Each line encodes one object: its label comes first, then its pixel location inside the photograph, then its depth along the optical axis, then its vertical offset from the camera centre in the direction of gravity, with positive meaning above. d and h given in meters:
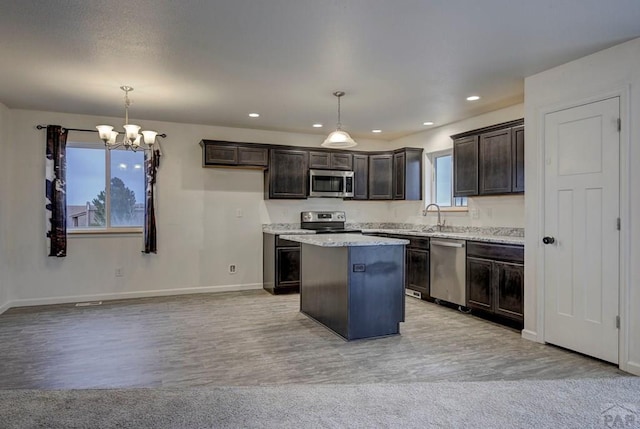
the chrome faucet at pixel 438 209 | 6.00 +0.04
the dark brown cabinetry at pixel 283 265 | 5.83 -0.71
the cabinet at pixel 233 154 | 5.81 +0.87
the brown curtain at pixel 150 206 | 5.59 +0.12
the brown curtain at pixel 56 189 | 5.15 +0.32
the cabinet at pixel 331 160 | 6.41 +0.87
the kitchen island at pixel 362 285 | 3.75 -0.65
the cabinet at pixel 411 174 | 6.45 +0.65
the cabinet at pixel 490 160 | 4.41 +0.64
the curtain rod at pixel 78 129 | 5.19 +1.10
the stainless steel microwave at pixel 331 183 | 6.36 +0.50
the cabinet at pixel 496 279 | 4.04 -0.66
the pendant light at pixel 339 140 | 4.22 +0.77
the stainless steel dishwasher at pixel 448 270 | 4.76 -0.66
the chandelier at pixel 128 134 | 4.05 +0.81
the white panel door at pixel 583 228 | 3.16 -0.10
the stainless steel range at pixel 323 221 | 6.57 -0.09
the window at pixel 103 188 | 5.52 +0.36
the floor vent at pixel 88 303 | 5.18 -1.13
